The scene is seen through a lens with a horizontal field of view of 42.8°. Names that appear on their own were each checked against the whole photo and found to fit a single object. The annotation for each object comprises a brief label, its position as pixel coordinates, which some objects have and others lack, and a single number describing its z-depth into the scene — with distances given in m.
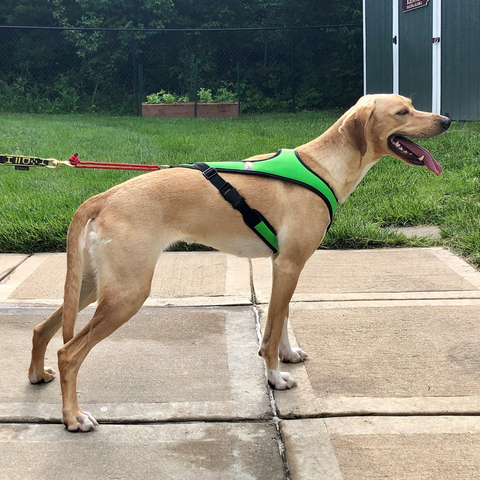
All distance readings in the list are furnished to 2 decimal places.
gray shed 12.12
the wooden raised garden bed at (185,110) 16.53
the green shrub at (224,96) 17.31
